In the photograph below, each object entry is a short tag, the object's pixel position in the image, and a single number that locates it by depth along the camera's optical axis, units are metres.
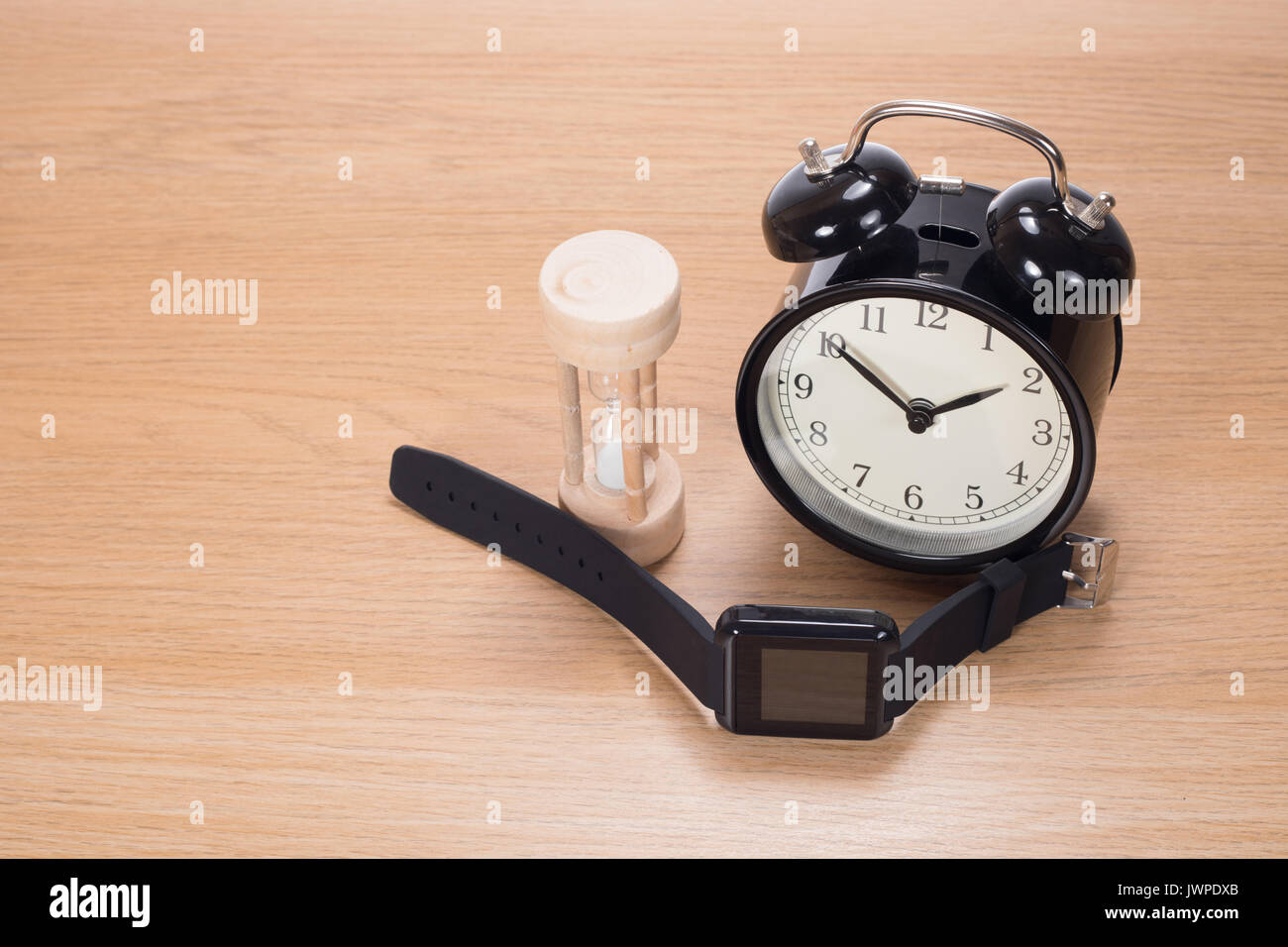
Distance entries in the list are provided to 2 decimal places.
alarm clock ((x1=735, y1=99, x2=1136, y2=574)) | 0.49
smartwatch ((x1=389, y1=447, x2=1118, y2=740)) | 0.50
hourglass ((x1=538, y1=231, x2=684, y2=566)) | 0.51
